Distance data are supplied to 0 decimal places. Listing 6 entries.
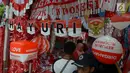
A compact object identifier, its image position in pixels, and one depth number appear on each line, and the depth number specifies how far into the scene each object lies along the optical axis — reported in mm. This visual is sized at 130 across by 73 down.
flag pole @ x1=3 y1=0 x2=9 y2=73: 3070
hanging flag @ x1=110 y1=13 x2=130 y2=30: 1940
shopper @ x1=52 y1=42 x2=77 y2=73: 2268
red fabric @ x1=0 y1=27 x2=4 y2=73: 3198
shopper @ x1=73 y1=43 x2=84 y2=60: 2469
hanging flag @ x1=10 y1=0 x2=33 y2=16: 2832
